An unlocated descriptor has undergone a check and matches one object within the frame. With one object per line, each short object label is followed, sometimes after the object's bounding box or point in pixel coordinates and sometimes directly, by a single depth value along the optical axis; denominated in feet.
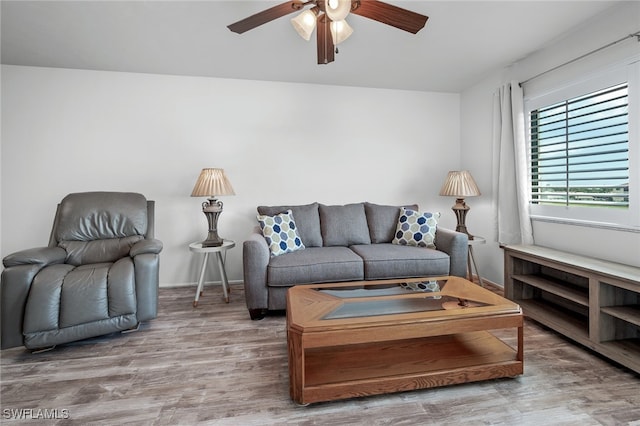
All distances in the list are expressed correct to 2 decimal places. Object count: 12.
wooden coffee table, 4.78
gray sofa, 8.16
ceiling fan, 5.15
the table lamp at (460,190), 10.49
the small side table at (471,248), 9.98
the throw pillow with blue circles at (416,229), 9.92
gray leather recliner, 6.31
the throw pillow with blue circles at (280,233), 9.23
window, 6.81
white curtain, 9.36
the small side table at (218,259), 9.31
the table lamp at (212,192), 9.64
